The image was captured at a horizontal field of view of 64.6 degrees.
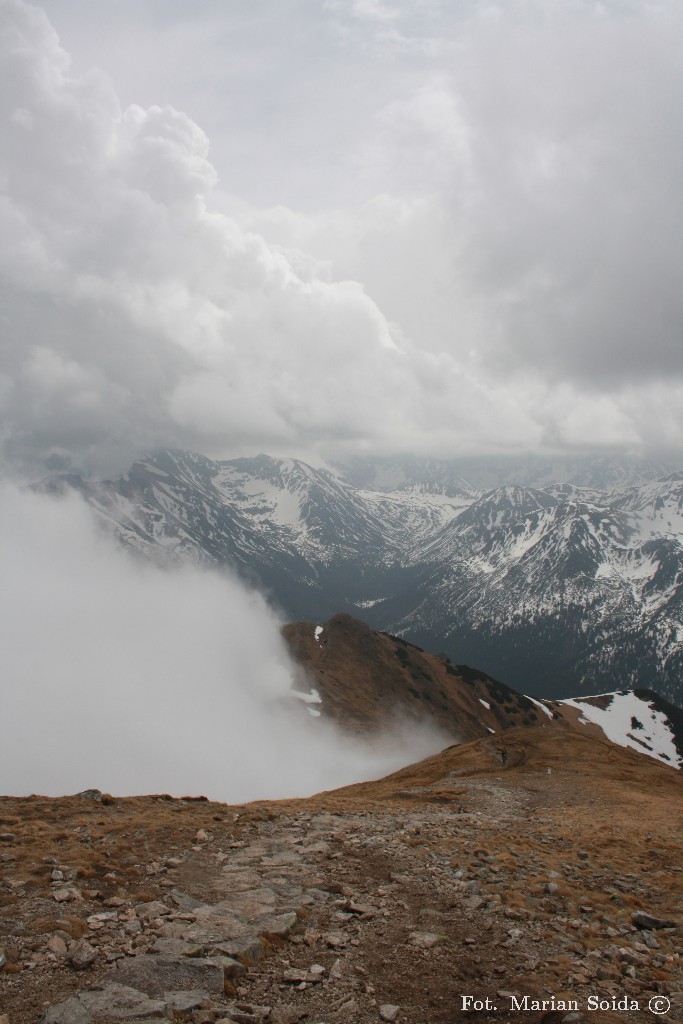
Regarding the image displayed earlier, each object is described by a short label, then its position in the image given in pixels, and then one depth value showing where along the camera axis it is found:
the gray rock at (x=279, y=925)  12.84
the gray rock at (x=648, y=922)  14.67
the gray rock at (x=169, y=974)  10.39
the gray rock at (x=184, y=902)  14.26
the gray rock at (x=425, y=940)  12.76
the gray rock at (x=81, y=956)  10.84
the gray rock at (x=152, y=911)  13.34
